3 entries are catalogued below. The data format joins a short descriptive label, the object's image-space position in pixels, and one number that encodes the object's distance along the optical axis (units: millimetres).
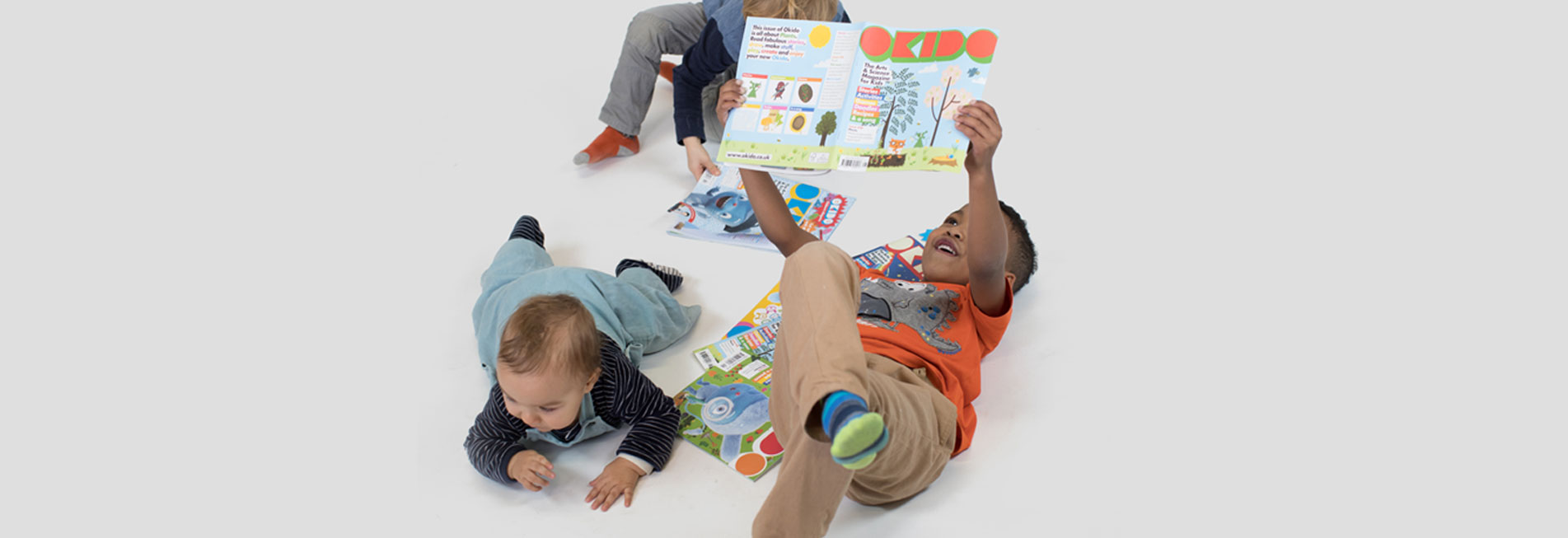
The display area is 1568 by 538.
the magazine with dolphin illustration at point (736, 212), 2543
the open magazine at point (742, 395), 1937
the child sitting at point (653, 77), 2764
